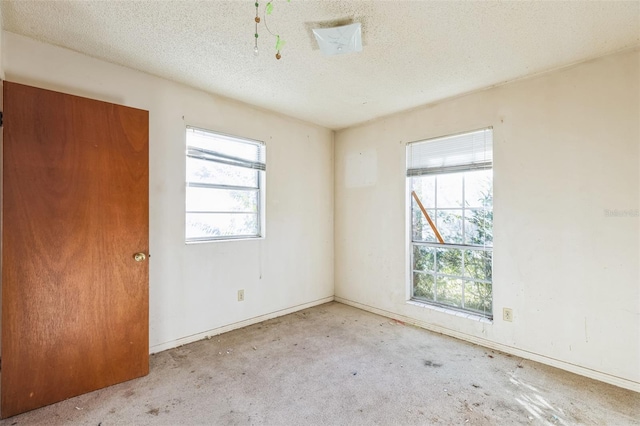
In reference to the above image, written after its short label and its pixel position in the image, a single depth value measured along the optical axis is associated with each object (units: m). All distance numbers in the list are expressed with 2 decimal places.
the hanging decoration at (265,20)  1.64
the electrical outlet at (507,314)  2.58
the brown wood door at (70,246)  1.79
